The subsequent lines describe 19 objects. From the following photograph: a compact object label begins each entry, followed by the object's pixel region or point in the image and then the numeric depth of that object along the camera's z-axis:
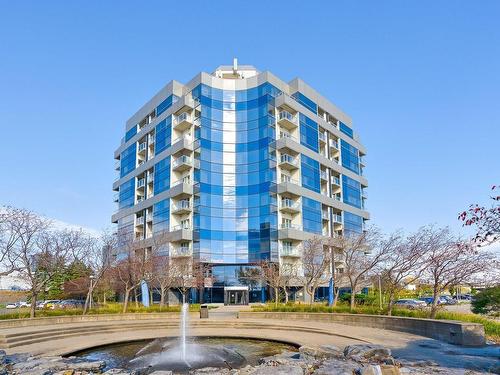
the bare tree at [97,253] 40.69
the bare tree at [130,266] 39.76
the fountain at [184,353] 14.64
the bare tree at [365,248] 29.78
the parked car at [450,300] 56.67
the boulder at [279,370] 11.23
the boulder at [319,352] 14.23
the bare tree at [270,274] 43.69
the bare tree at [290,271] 50.93
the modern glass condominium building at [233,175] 55.56
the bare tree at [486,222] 7.83
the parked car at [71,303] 44.31
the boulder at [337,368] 11.33
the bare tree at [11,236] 30.45
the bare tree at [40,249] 30.83
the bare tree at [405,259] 24.97
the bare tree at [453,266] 22.38
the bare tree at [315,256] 38.44
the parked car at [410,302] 49.16
